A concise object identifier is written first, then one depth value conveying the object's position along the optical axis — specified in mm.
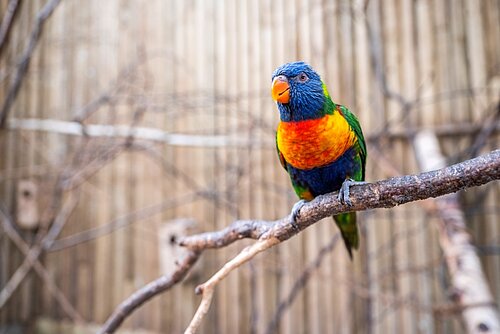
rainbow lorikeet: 689
